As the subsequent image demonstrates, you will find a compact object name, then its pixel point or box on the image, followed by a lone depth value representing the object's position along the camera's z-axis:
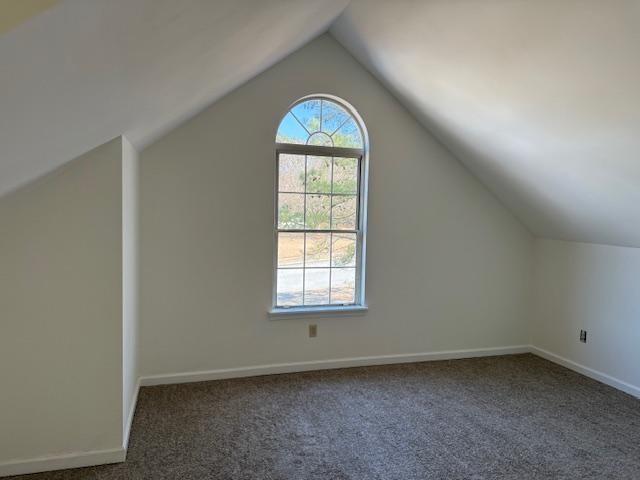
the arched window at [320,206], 3.72
